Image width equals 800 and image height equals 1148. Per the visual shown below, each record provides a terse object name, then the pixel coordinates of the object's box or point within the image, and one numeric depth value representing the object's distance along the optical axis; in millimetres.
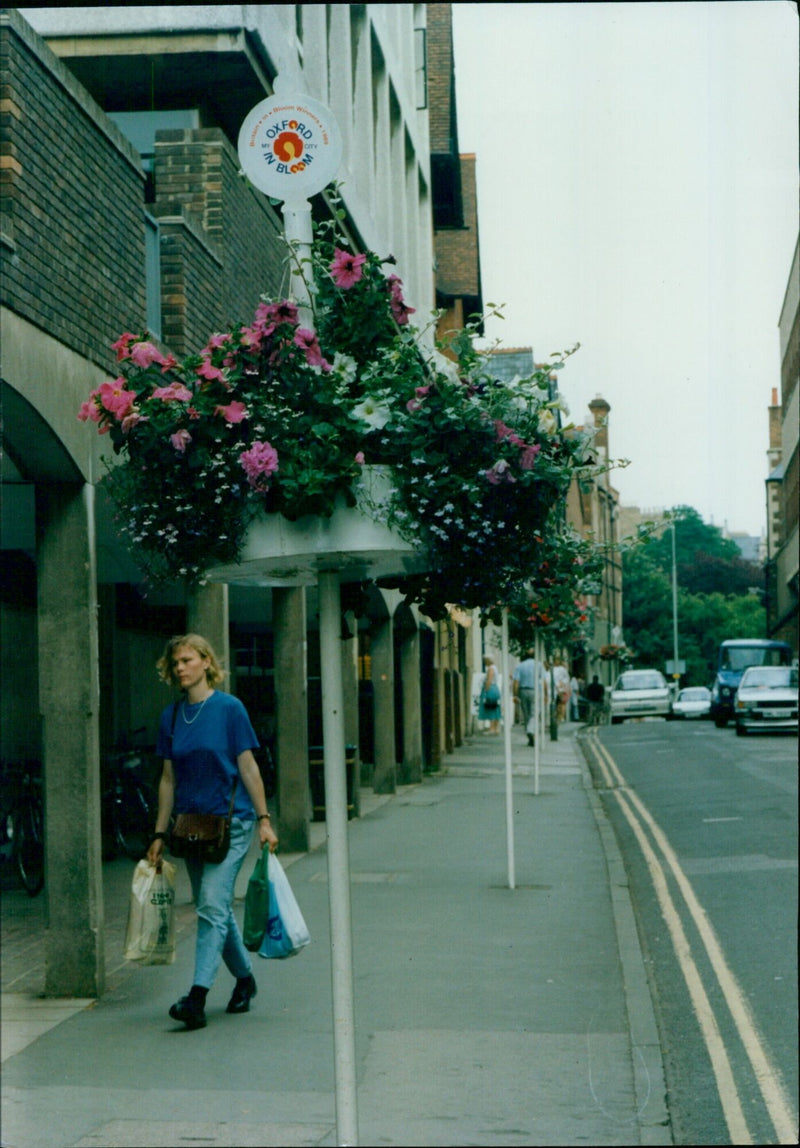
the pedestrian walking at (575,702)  53219
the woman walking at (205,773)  7051
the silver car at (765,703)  34656
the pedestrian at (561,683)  36969
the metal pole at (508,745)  11508
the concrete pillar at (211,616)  11219
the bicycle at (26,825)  11700
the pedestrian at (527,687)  29797
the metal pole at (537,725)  18953
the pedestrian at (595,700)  48875
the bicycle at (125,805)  13445
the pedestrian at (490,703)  36156
